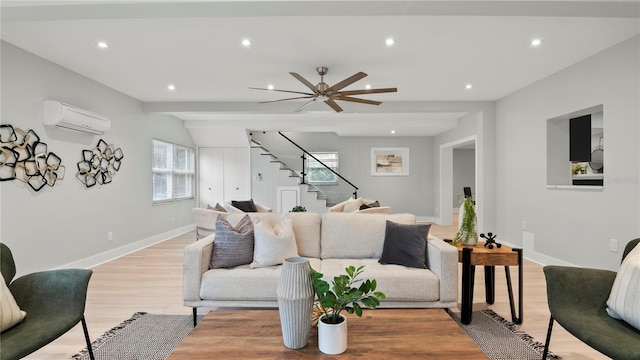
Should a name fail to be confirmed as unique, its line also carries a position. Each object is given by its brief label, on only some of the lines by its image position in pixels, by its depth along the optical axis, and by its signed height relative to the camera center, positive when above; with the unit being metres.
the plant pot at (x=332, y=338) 1.48 -0.72
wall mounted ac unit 3.88 +0.79
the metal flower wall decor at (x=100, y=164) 4.53 +0.23
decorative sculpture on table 2.80 -0.54
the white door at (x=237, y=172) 8.54 +0.21
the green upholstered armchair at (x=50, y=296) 1.75 -0.67
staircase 8.63 -0.11
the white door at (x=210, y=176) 8.52 +0.10
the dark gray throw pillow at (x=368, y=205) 5.24 -0.42
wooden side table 2.64 -0.67
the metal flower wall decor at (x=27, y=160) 3.39 +0.23
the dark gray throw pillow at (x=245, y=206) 5.51 -0.44
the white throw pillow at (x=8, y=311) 1.64 -0.67
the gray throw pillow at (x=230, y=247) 2.77 -0.58
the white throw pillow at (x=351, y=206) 5.25 -0.42
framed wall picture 9.59 +0.49
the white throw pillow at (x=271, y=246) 2.78 -0.57
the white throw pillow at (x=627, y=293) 1.65 -0.60
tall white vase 1.52 -0.57
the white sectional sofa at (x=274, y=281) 2.59 -0.81
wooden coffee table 1.48 -0.79
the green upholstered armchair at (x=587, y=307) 1.61 -0.73
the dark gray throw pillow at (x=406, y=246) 2.80 -0.58
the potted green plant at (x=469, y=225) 2.91 -0.41
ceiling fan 3.63 +1.06
